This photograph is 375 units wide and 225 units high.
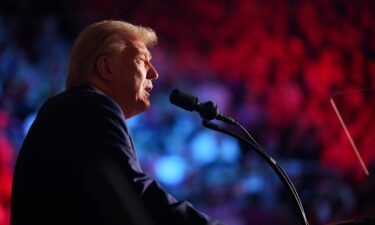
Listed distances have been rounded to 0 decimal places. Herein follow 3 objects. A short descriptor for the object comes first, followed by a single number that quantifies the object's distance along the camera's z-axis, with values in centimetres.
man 398
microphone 427
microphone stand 431
